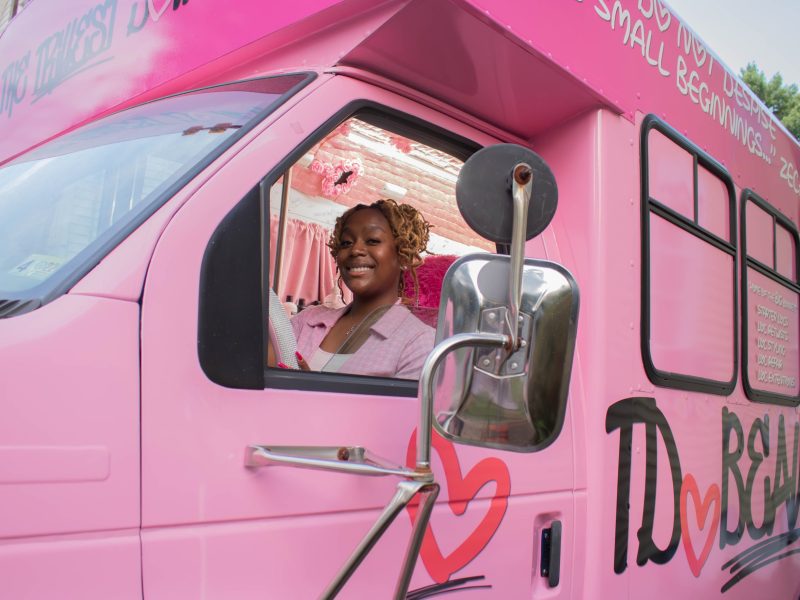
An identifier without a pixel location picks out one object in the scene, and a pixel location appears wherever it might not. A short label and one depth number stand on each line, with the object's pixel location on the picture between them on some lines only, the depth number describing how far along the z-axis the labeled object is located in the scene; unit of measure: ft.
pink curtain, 11.96
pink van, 4.01
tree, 69.15
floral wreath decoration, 9.91
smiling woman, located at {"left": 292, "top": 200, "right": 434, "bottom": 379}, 8.26
